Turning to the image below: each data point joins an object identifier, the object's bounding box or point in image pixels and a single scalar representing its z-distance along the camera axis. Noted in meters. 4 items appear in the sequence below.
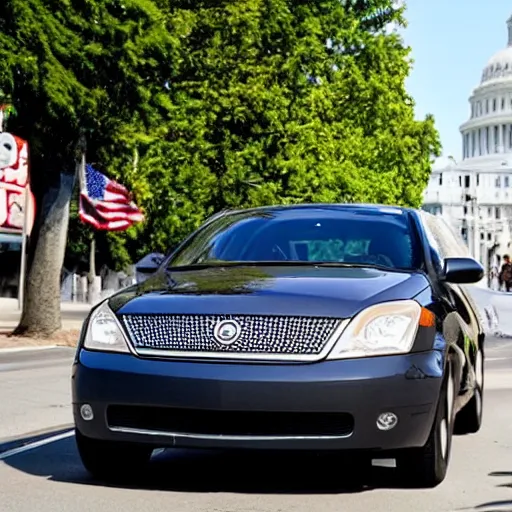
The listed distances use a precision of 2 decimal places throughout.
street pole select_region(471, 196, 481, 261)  145.25
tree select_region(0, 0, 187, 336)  22.66
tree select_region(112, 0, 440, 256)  31.47
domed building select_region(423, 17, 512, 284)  147.12
